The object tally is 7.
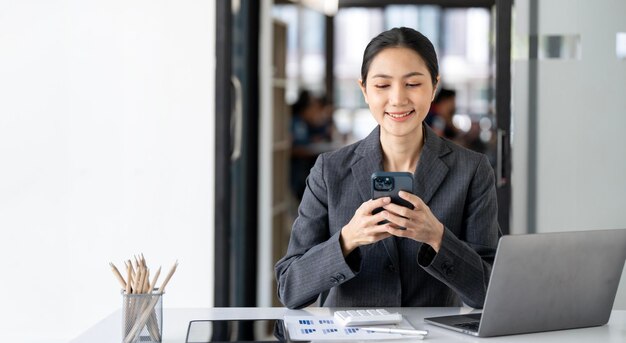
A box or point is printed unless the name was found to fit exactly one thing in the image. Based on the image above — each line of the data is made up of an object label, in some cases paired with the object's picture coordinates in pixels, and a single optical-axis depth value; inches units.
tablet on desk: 104.6
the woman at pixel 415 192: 117.8
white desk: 105.8
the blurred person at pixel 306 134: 394.1
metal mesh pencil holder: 103.2
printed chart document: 104.9
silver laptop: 103.3
